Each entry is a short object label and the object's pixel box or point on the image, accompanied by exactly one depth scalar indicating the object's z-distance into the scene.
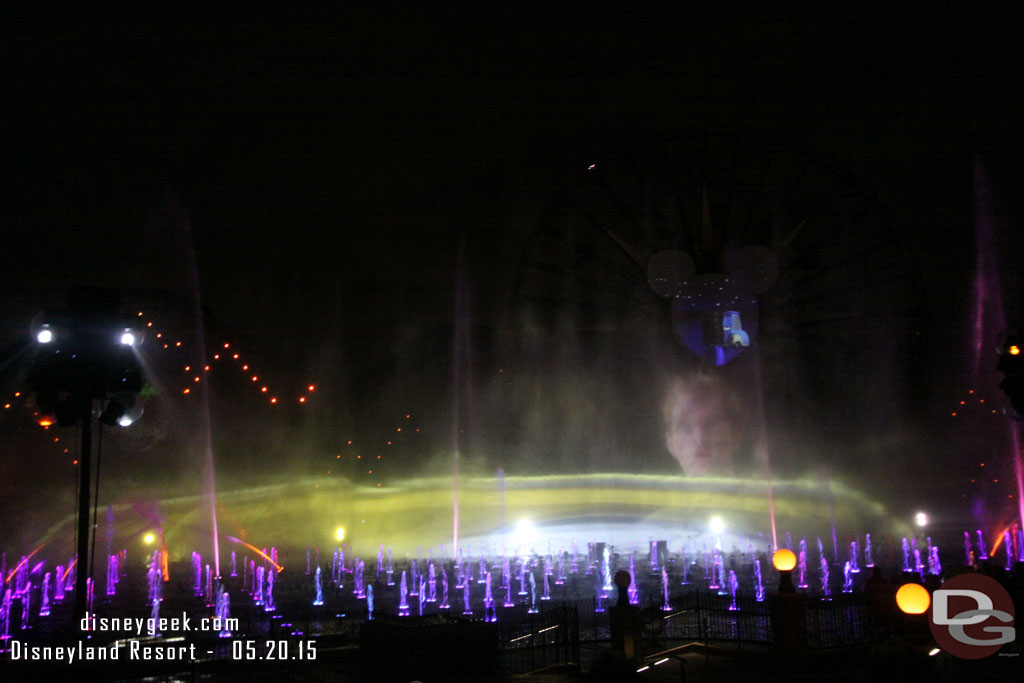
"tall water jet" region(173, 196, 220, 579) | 33.06
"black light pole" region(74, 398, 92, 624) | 7.62
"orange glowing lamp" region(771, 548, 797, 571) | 9.96
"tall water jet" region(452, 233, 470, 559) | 33.19
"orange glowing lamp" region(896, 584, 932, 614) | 7.39
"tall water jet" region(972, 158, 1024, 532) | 29.42
